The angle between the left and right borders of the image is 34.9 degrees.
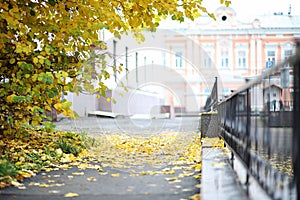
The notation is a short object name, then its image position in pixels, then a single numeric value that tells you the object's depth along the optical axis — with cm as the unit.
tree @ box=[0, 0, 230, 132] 600
